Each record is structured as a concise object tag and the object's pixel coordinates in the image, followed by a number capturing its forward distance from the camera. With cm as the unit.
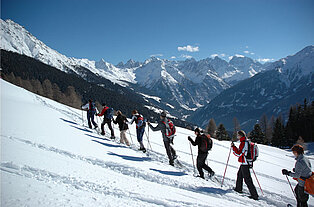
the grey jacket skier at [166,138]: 948
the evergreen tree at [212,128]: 6414
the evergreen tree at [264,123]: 7403
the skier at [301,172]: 595
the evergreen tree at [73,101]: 6128
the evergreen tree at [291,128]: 5569
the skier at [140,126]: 1120
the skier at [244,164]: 698
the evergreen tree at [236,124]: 6719
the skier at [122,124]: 1203
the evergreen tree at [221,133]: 5725
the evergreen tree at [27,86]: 6012
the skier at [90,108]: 1447
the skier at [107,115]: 1286
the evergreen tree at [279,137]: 5559
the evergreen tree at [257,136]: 5181
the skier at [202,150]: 815
